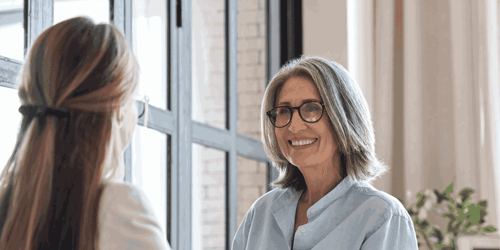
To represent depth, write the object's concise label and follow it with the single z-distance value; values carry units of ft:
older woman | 3.92
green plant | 9.26
